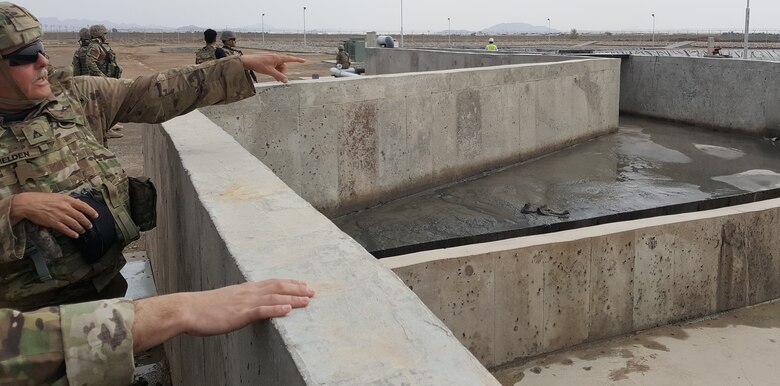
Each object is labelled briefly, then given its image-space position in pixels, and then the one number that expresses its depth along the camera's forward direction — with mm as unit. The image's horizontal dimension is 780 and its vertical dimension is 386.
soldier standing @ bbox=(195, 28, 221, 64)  10219
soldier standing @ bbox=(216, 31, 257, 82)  10097
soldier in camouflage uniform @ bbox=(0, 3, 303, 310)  2455
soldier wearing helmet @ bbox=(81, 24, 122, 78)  11672
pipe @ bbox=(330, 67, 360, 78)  17345
